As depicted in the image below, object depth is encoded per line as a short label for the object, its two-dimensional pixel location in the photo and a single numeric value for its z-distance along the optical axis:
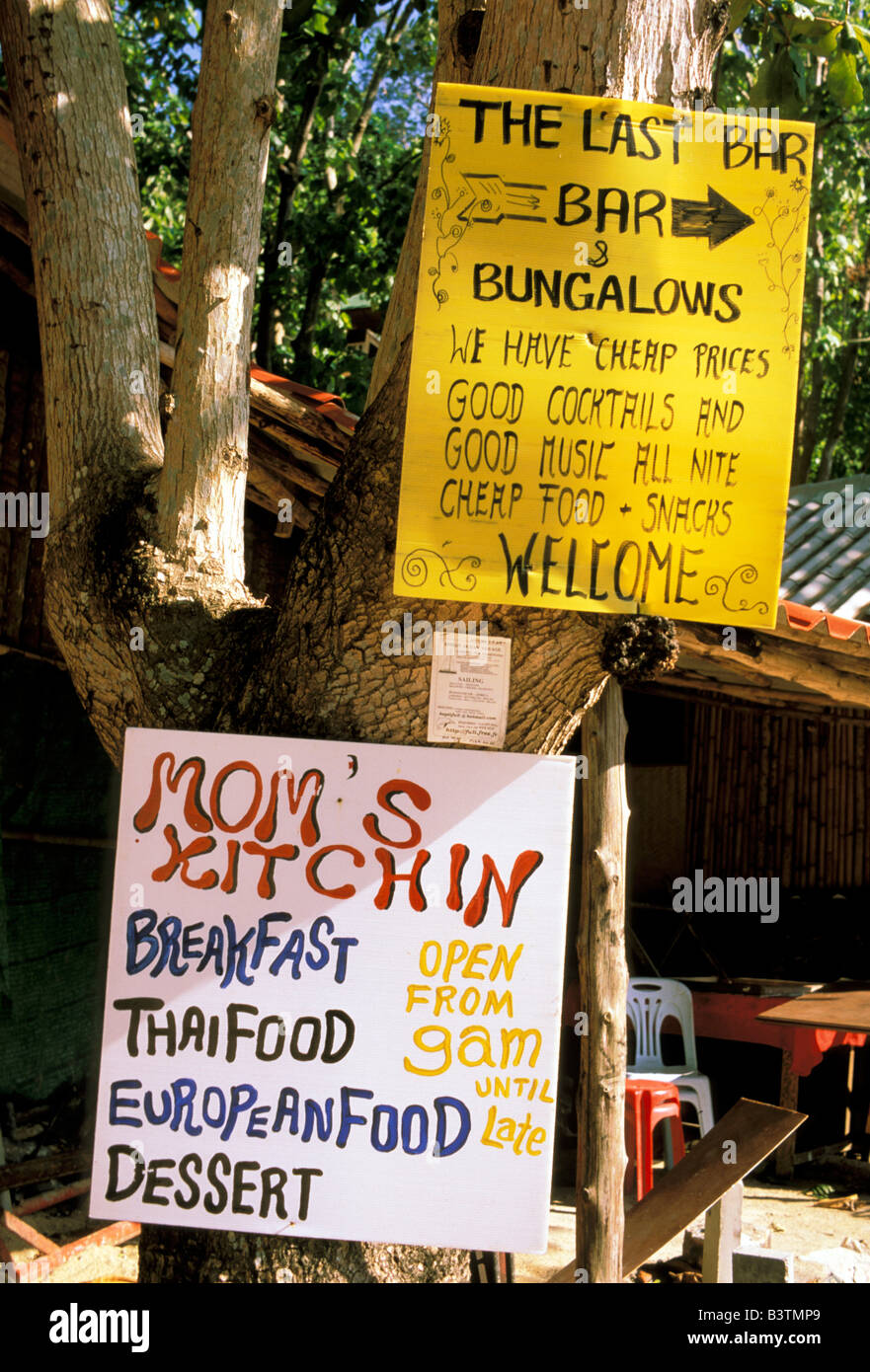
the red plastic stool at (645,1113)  5.58
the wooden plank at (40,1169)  4.00
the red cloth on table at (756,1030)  6.62
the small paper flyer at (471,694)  2.20
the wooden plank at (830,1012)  5.58
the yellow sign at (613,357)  2.16
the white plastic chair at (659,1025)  6.19
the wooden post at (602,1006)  3.94
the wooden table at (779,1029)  6.62
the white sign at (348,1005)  2.23
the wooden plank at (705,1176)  3.85
